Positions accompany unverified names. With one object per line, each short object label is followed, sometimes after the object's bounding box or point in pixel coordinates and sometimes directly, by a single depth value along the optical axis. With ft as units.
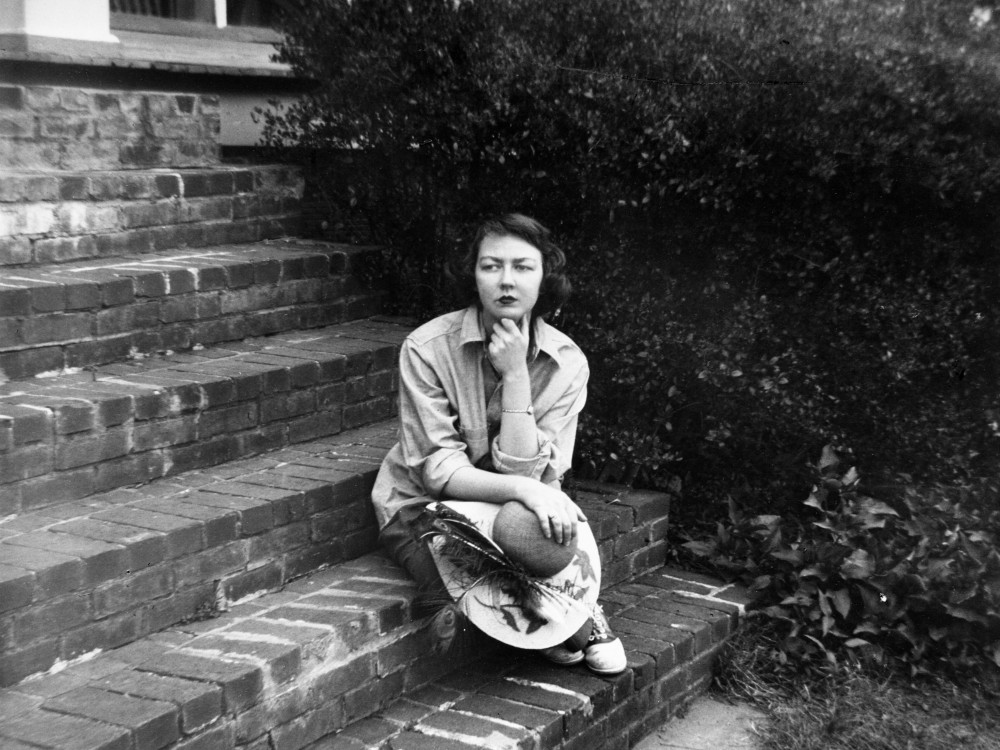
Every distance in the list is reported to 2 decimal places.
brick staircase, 8.98
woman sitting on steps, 10.34
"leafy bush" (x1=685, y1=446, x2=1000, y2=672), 12.97
